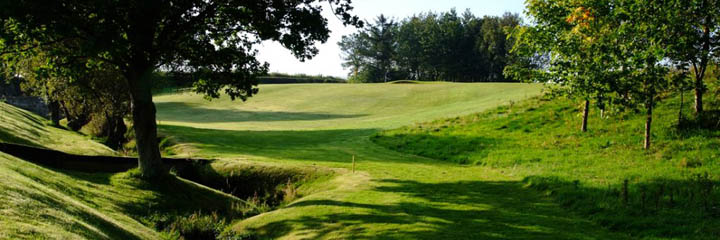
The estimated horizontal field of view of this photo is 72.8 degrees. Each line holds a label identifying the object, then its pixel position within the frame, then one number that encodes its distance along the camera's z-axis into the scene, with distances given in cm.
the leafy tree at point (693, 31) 1772
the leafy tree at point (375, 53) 14850
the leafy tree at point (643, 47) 1770
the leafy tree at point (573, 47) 1908
